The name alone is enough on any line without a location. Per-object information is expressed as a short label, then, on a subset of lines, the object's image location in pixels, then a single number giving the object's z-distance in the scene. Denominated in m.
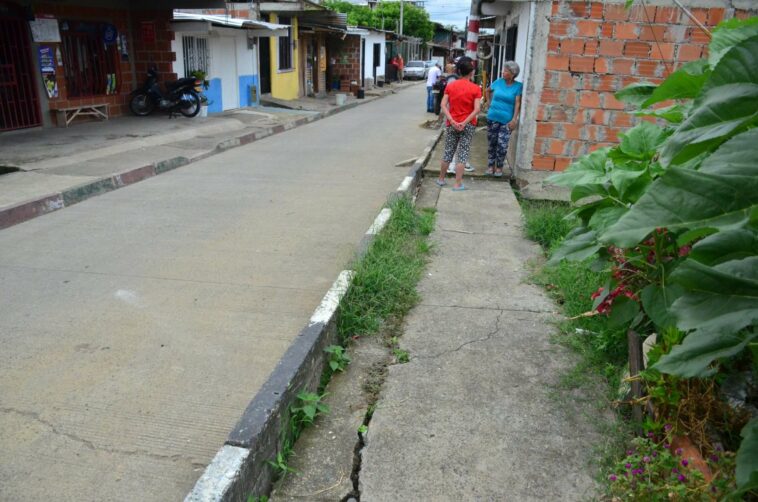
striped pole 12.97
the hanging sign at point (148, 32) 15.58
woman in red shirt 8.12
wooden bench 13.57
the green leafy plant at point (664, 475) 2.22
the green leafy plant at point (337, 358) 3.73
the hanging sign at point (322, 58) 28.44
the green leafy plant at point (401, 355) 3.84
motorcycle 15.80
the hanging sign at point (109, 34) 14.59
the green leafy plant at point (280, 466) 2.80
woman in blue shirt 8.34
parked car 47.75
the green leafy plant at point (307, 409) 3.15
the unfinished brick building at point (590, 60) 7.31
